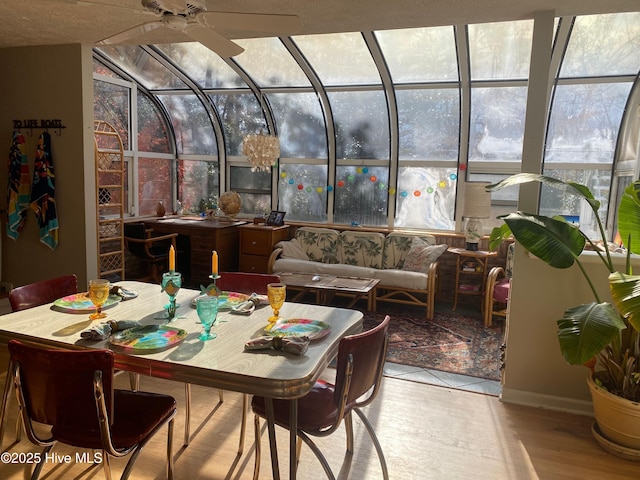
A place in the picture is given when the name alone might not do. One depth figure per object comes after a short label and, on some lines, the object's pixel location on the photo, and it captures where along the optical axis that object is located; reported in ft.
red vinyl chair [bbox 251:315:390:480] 7.01
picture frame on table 23.13
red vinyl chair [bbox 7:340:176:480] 6.14
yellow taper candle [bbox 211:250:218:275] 8.47
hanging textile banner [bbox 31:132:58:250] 15.65
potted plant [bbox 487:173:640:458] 8.94
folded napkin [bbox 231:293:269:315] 8.91
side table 19.45
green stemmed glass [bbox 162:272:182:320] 8.36
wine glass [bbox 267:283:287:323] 8.15
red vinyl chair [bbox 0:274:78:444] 9.14
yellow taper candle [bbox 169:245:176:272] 8.37
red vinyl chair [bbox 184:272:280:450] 10.86
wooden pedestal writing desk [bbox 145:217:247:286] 22.13
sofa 19.20
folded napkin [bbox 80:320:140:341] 7.29
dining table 6.37
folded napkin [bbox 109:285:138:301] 9.57
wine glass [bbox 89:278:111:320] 8.09
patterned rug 14.12
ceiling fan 8.41
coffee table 17.31
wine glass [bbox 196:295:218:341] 7.58
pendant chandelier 21.33
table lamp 19.24
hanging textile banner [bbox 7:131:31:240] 16.05
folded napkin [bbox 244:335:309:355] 6.97
